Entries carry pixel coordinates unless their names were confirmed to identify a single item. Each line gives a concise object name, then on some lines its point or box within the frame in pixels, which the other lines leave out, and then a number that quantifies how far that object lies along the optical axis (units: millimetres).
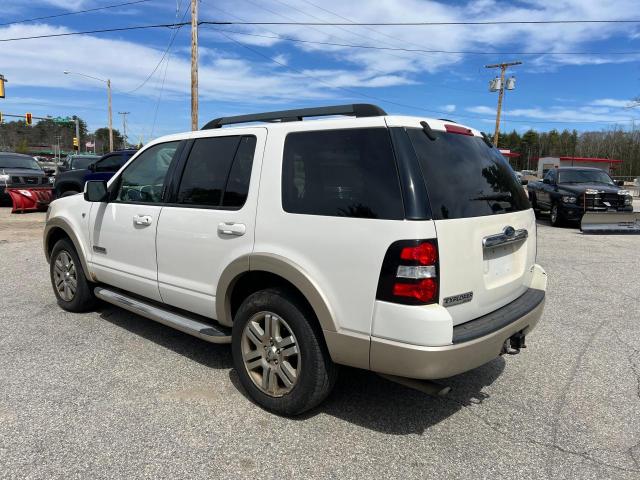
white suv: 2555
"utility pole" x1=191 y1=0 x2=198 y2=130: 19438
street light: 46644
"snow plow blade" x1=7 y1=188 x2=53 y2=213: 14577
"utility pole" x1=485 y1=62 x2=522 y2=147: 39125
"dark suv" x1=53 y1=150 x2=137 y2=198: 12609
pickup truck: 13039
